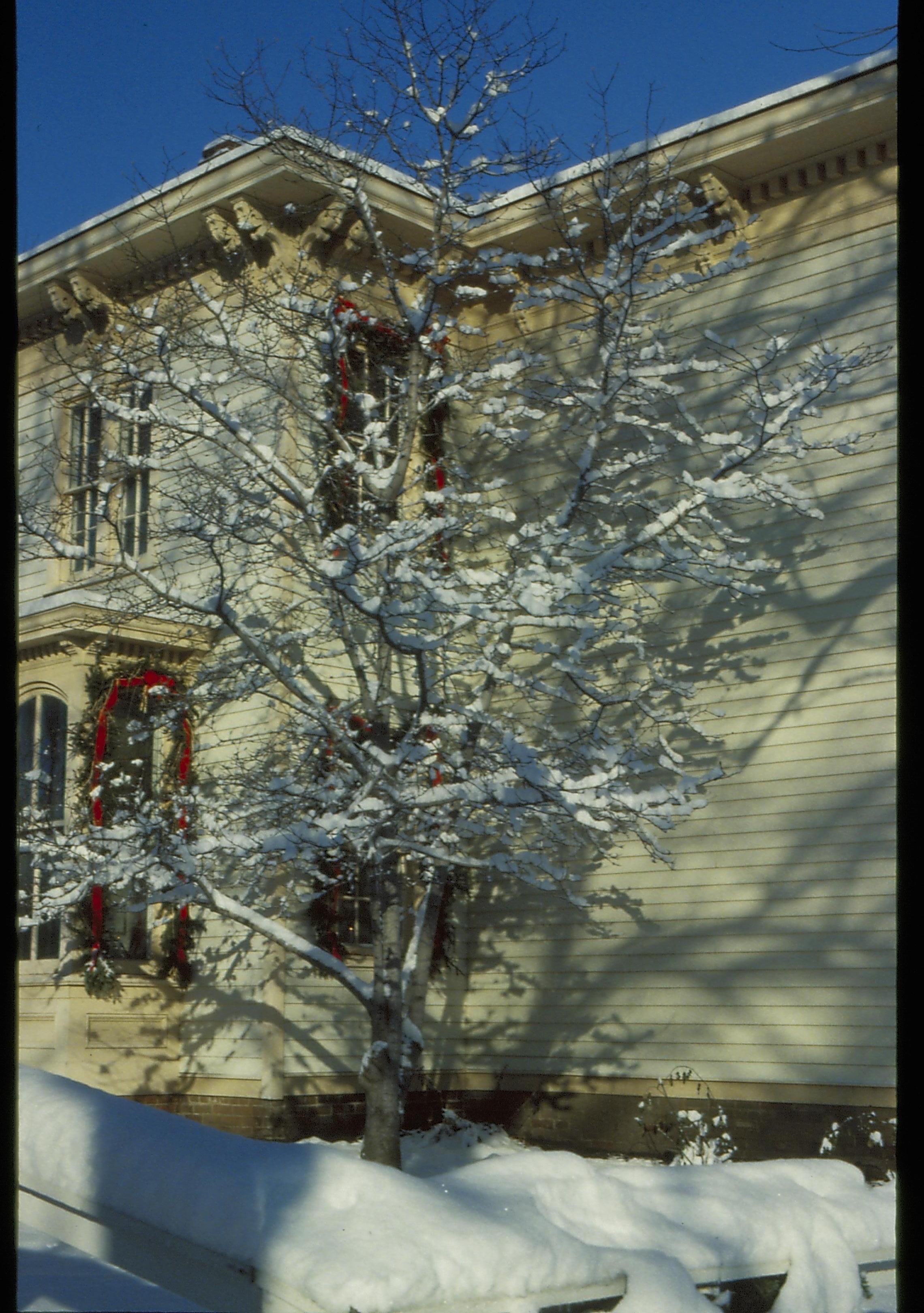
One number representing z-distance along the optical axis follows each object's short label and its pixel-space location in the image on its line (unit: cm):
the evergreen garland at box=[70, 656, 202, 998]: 1125
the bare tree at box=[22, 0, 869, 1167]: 870
